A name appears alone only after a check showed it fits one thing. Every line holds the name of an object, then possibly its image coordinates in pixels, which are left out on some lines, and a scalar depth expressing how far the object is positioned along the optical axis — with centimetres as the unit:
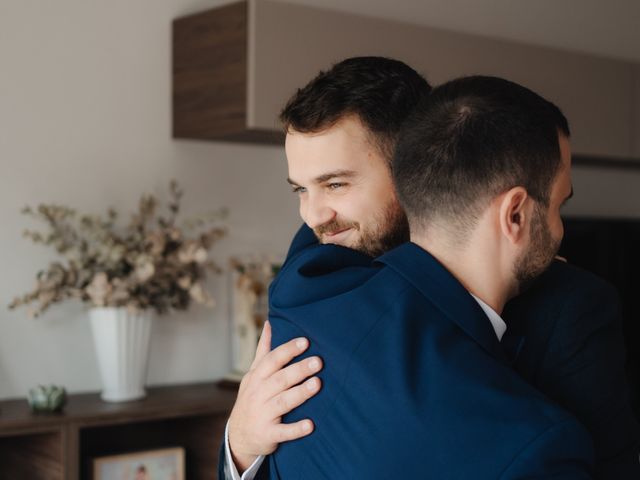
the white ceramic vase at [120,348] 296
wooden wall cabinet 306
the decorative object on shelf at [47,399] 278
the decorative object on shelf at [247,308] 332
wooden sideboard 273
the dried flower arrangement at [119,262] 295
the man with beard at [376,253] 125
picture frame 289
